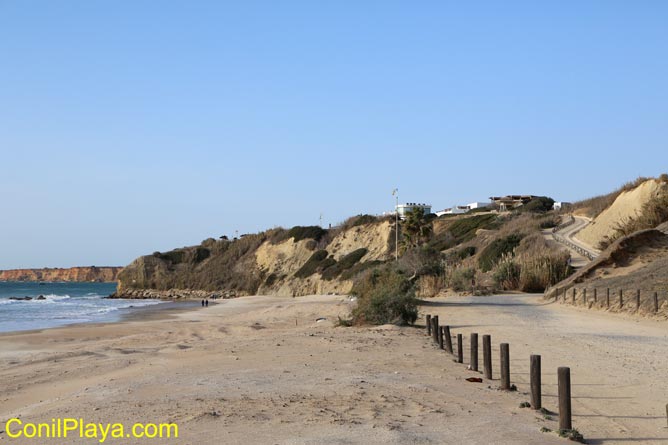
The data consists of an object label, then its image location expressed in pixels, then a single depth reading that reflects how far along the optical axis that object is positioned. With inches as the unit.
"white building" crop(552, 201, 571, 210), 3560.0
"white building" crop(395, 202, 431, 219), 4379.9
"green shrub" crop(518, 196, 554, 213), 3513.8
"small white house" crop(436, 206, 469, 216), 4977.9
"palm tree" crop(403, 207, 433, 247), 2449.6
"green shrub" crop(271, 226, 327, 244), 3459.6
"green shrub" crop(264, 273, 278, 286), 3205.2
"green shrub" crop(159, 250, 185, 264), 4001.0
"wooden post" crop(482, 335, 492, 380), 510.6
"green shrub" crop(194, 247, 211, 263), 3964.1
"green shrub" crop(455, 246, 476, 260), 2270.3
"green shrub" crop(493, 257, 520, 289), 1654.8
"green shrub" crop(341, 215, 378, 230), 3329.2
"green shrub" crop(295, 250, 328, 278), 3011.8
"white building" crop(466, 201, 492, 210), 4767.5
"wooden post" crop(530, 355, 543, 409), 397.4
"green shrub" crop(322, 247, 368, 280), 2807.6
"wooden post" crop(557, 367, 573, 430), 353.7
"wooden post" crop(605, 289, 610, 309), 1055.6
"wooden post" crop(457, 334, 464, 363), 600.1
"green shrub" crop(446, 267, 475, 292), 1578.2
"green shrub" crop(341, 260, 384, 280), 2561.5
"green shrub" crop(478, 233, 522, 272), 1964.2
